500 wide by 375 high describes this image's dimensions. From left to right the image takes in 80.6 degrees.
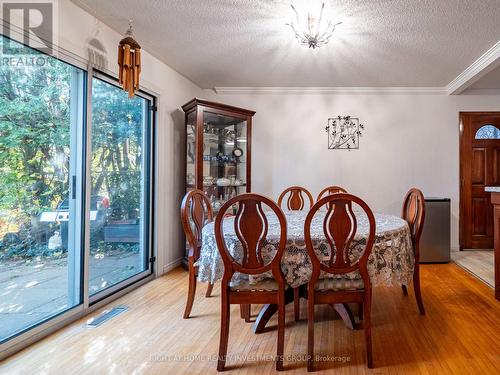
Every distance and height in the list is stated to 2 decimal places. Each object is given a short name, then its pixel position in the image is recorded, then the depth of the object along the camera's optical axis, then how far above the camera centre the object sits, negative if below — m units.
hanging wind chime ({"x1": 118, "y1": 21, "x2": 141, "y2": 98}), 2.29 +0.99
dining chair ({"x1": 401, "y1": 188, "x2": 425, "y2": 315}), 2.26 -0.27
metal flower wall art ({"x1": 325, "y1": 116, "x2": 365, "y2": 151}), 4.26 +0.85
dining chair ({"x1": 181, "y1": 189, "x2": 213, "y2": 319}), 2.20 -0.33
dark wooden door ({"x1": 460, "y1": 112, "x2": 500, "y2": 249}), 4.21 +0.25
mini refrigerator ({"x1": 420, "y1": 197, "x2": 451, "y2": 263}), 3.72 -0.54
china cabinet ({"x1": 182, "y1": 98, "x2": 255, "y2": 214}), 3.48 +0.51
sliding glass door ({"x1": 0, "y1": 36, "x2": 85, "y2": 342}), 1.87 +0.00
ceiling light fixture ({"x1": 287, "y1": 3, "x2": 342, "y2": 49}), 2.22 +1.29
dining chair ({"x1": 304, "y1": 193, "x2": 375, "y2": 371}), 1.64 -0.43
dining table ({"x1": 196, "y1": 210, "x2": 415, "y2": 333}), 1.73 -0.39
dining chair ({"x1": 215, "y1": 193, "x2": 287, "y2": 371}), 1.62 -0.44
